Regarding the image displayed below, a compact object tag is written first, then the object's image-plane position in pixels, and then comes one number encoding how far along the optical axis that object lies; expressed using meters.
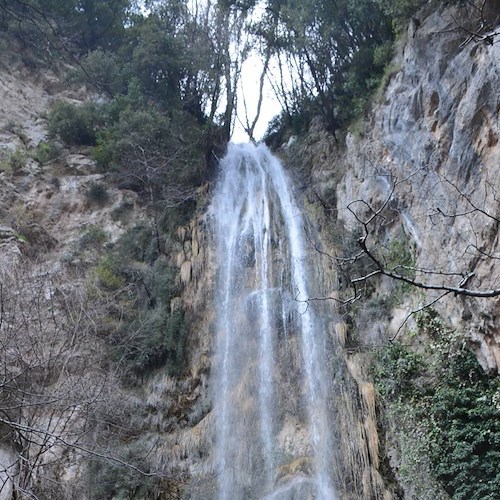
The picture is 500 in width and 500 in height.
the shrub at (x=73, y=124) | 15.74
